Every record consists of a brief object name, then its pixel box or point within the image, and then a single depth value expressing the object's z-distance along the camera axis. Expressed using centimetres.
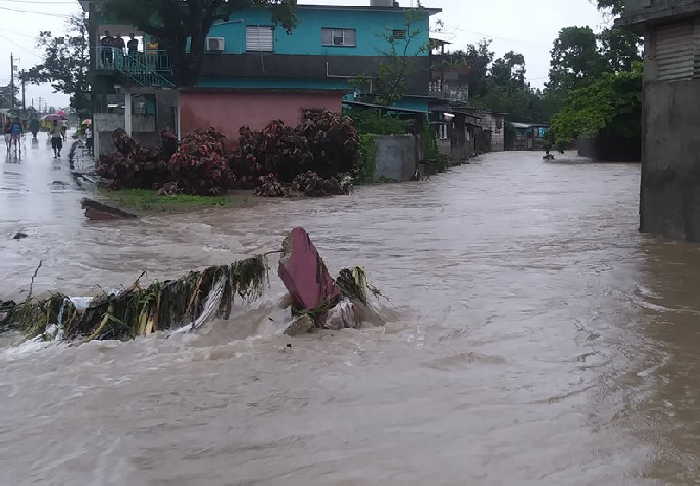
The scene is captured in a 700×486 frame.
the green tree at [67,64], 4616
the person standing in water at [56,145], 3528
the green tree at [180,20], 2748
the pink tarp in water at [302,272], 628
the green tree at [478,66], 7569
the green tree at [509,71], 8419
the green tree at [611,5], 5038
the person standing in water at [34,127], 4951
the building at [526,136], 7581
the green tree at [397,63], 3119
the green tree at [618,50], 5209
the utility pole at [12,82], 7822
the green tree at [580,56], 5532
